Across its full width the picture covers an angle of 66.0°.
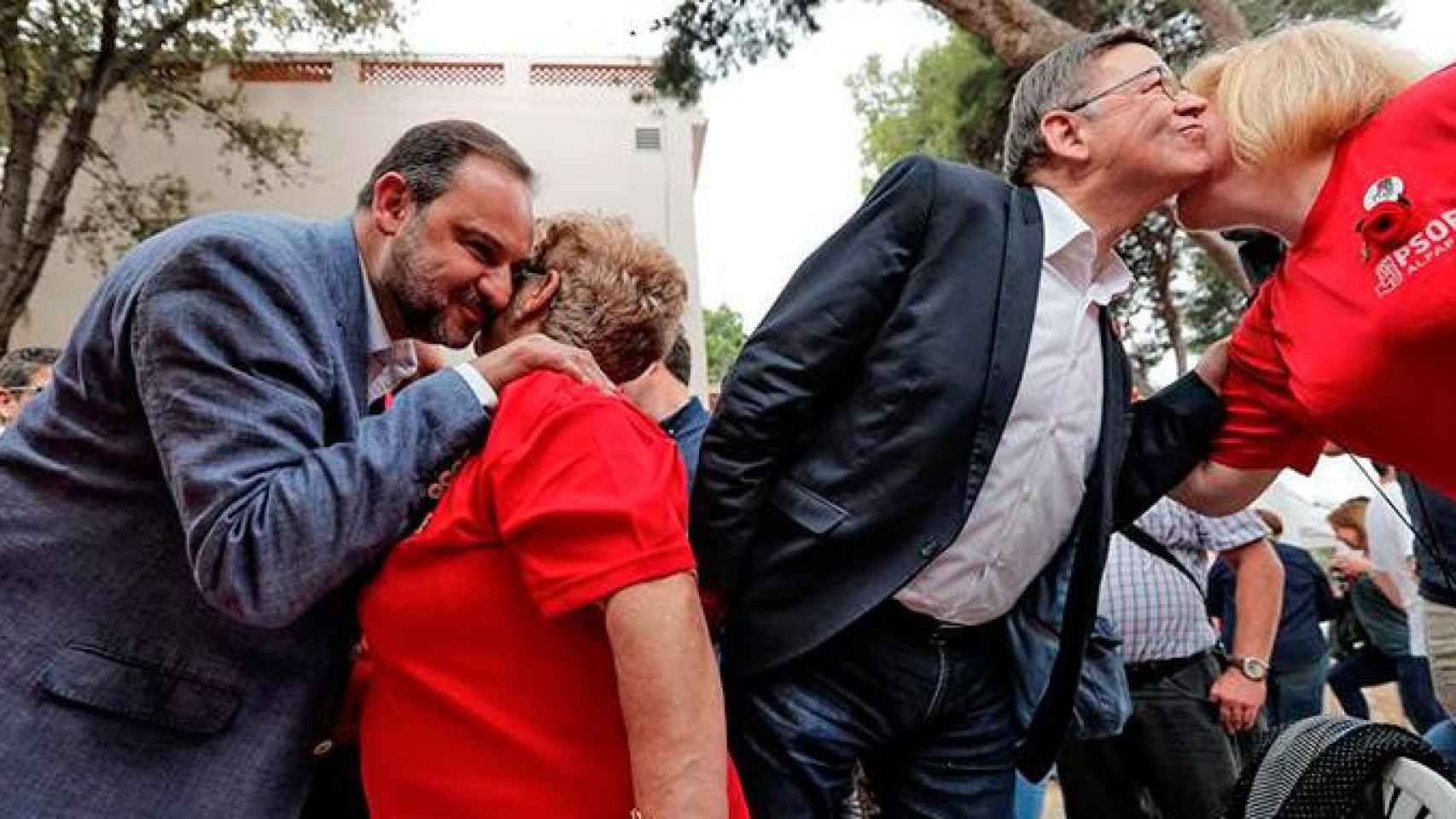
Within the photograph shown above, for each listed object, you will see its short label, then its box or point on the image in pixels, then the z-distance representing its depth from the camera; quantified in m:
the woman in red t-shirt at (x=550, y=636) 1.33
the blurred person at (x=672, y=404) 2.90
